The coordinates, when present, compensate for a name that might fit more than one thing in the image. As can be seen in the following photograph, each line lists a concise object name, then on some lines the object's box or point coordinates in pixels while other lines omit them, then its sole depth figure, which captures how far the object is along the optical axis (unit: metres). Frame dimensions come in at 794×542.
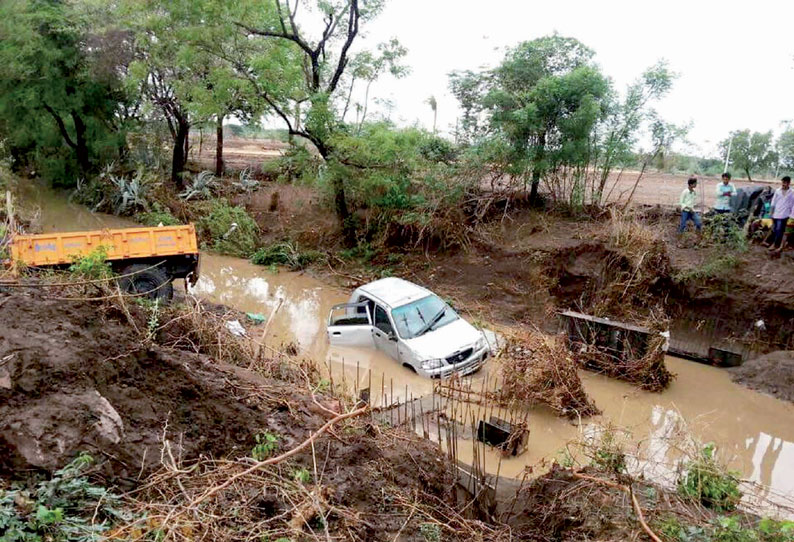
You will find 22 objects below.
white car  9.85
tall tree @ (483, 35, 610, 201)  14.41
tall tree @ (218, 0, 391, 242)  15.21
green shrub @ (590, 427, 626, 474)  5.69
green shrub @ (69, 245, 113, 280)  8.34
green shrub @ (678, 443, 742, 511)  5.46
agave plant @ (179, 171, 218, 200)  23.19
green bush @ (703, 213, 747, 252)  12.45
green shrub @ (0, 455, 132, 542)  3.62
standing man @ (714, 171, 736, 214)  13.50
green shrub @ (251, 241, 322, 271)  18.27
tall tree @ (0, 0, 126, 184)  22.30
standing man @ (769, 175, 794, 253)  11.66
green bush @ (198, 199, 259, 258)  19.67
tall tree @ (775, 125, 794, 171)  25.27
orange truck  10.88
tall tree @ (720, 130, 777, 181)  27.58
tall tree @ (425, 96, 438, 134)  25.49
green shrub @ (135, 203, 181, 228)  21.75
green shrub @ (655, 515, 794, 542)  4.33
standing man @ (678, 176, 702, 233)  13.49
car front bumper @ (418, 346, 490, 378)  9.68
